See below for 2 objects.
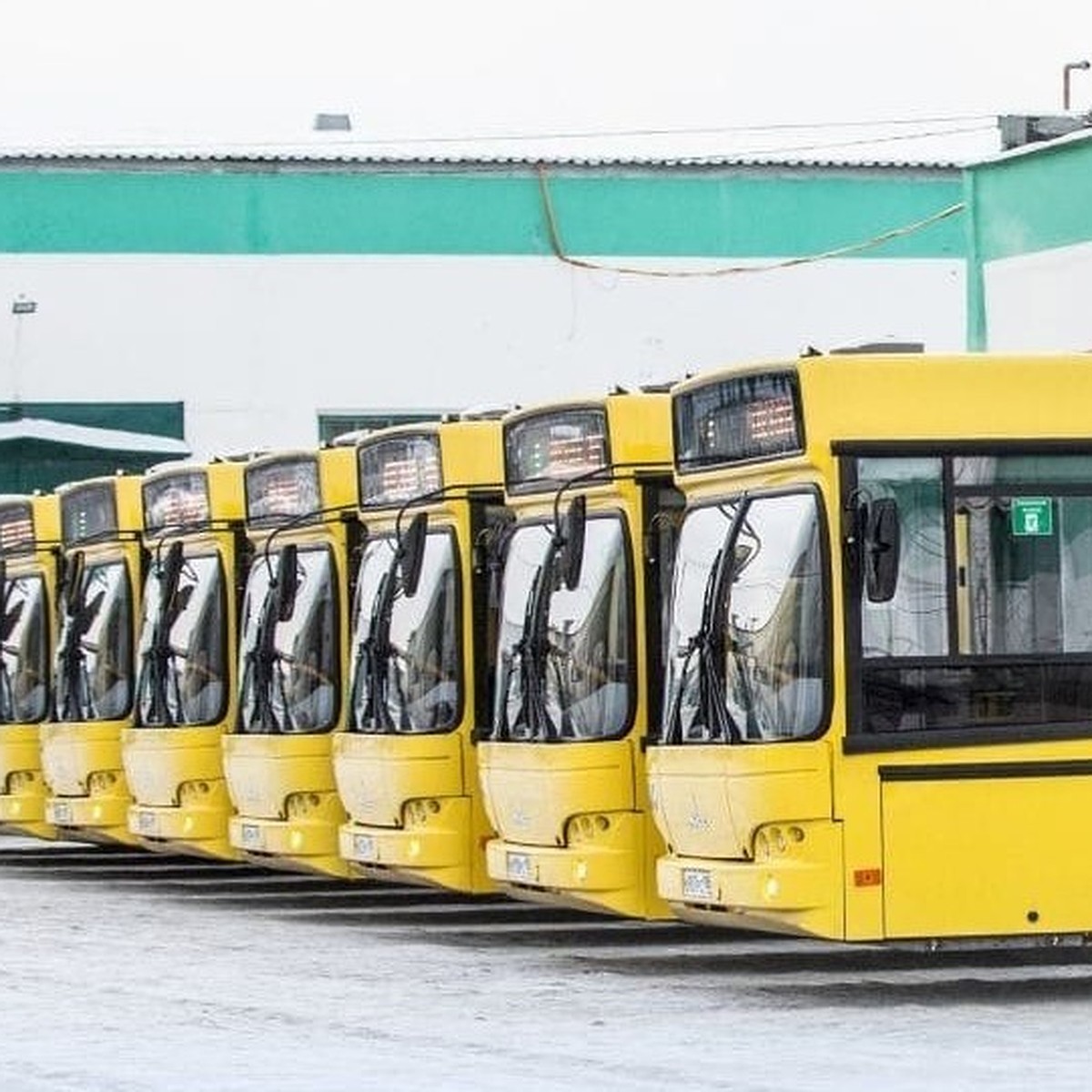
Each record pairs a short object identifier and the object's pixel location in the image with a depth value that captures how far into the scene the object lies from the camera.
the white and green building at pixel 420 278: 44.16
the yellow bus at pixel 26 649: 27.98
